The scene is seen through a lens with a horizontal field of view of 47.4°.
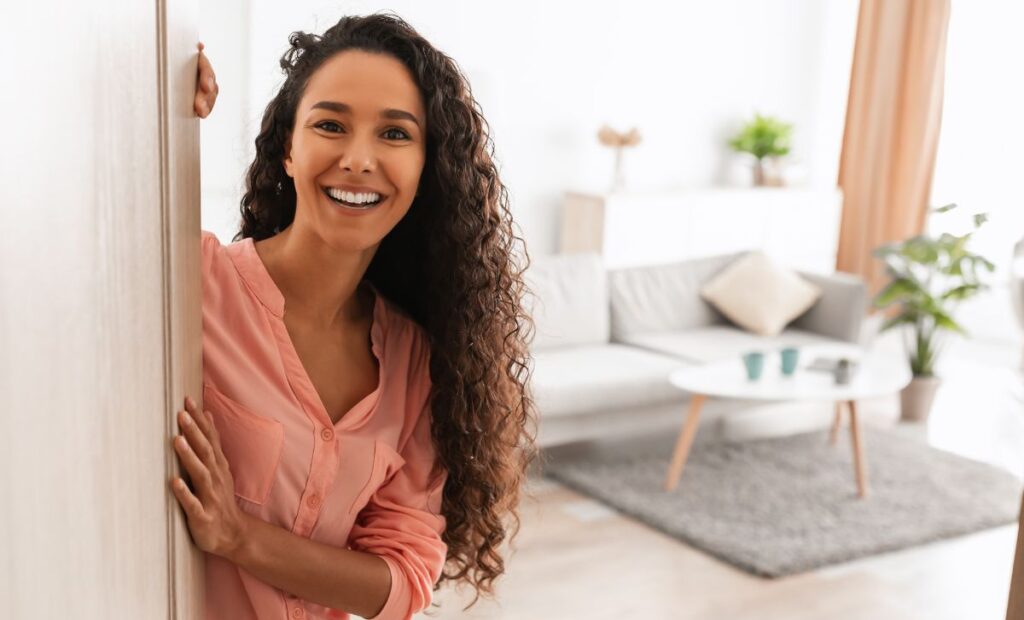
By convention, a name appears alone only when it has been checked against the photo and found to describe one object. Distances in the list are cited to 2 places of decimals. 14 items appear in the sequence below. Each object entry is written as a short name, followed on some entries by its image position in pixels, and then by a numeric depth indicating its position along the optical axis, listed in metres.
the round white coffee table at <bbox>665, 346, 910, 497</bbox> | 4.14
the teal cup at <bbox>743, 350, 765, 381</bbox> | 4.26
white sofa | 4.39
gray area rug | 3.83
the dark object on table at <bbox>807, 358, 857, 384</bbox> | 4.30
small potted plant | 6.95
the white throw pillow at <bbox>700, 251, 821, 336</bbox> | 5.30
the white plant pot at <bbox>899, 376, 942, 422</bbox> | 5.34
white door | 0.57
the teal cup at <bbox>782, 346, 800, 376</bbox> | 4.33
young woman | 1.26
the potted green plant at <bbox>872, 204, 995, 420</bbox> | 5.24
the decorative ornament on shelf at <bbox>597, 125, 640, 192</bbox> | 6.36
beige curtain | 7.11
